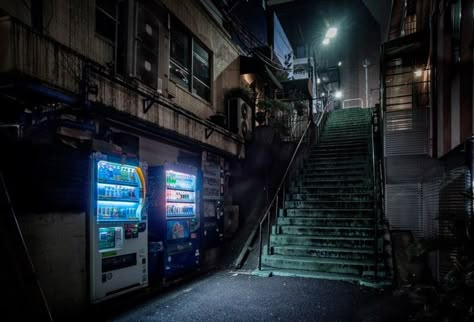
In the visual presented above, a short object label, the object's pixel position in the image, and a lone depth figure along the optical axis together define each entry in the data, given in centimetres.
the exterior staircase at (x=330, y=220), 846
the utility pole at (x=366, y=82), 3198
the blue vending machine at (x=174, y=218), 758
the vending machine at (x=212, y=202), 978
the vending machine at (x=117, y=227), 564
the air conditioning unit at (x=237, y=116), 1238
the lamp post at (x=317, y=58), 2795
